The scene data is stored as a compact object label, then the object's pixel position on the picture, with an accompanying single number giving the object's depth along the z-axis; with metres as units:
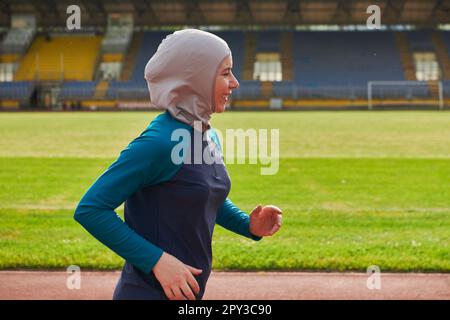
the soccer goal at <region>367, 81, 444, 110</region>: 50.34
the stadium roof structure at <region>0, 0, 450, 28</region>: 57.25
